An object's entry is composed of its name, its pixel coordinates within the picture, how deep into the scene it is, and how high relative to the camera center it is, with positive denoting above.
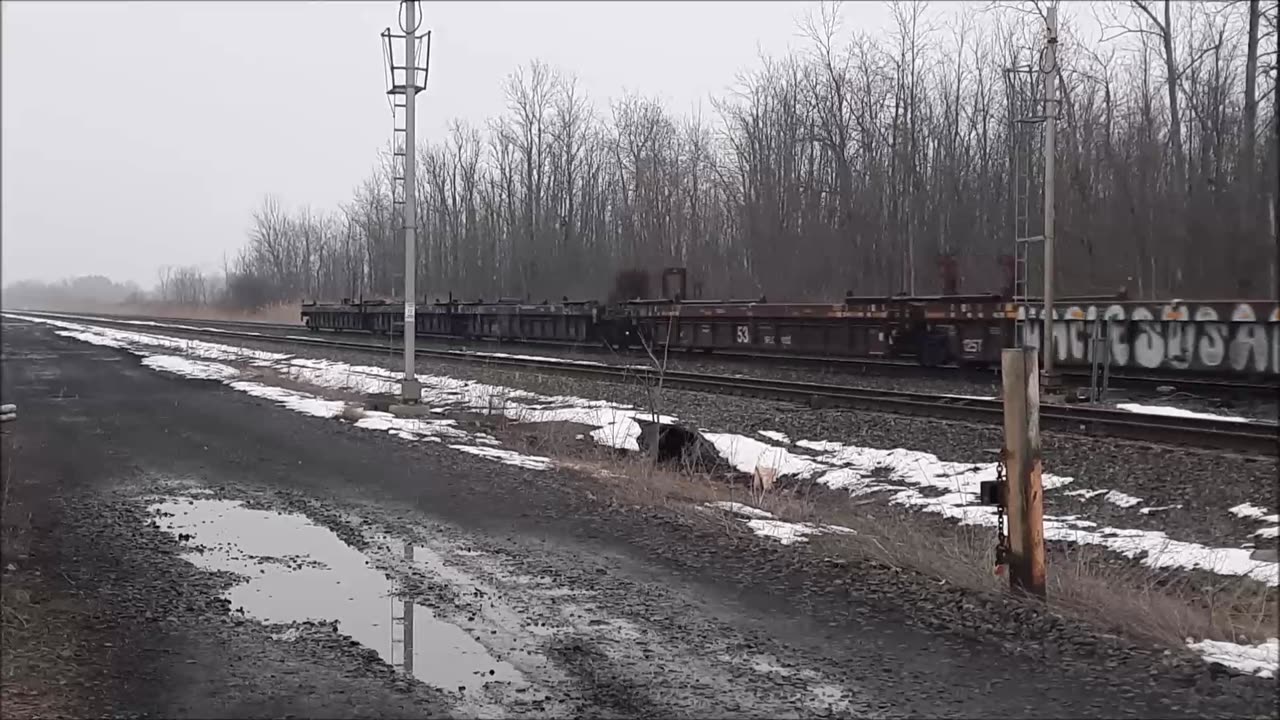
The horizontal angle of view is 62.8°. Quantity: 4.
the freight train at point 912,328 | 15.59 +0.02
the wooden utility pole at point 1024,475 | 5.75 -0.80
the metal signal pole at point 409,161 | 15.85 +2.56
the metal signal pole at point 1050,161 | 15.62 +2.59
